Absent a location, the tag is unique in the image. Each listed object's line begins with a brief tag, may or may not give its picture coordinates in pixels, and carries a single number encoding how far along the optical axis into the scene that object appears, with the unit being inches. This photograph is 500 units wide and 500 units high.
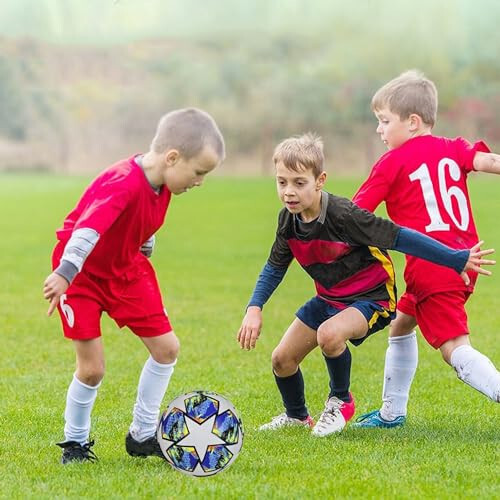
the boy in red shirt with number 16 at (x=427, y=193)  427.8
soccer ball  371.6
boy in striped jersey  410.0
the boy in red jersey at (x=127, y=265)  361.4
